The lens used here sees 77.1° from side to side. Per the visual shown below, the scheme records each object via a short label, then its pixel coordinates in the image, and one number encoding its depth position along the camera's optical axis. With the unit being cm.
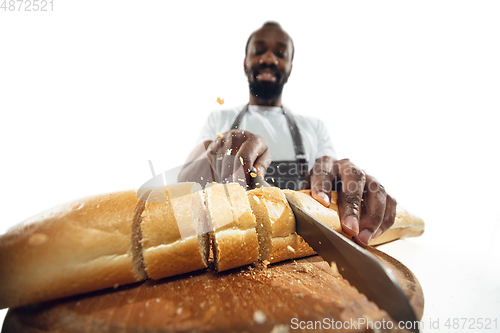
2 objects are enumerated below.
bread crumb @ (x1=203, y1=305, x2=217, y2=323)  31
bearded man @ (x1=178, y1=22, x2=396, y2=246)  51
